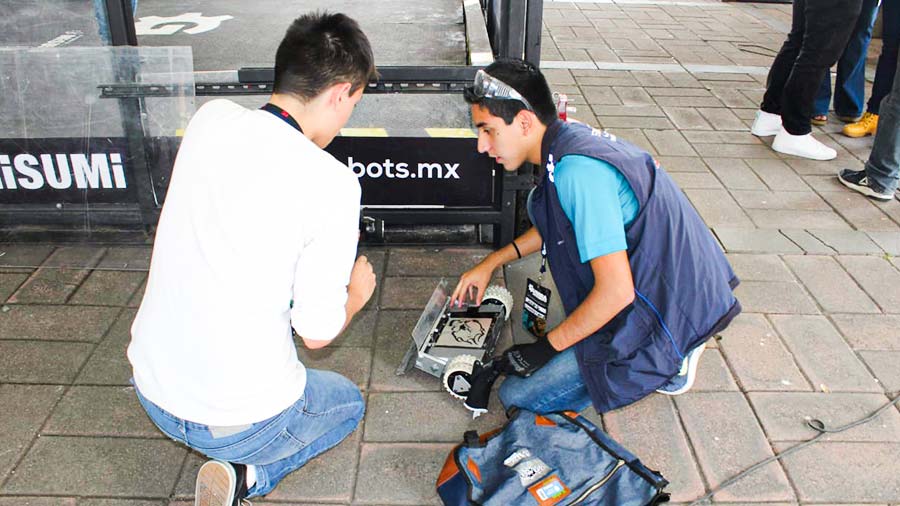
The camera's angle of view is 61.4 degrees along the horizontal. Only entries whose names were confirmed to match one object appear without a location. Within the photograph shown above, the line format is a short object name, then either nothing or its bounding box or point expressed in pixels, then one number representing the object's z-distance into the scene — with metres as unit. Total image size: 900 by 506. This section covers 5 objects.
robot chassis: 3.05
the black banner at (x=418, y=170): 3.88
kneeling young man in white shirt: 1.86
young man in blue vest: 2.40
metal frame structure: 3.66
